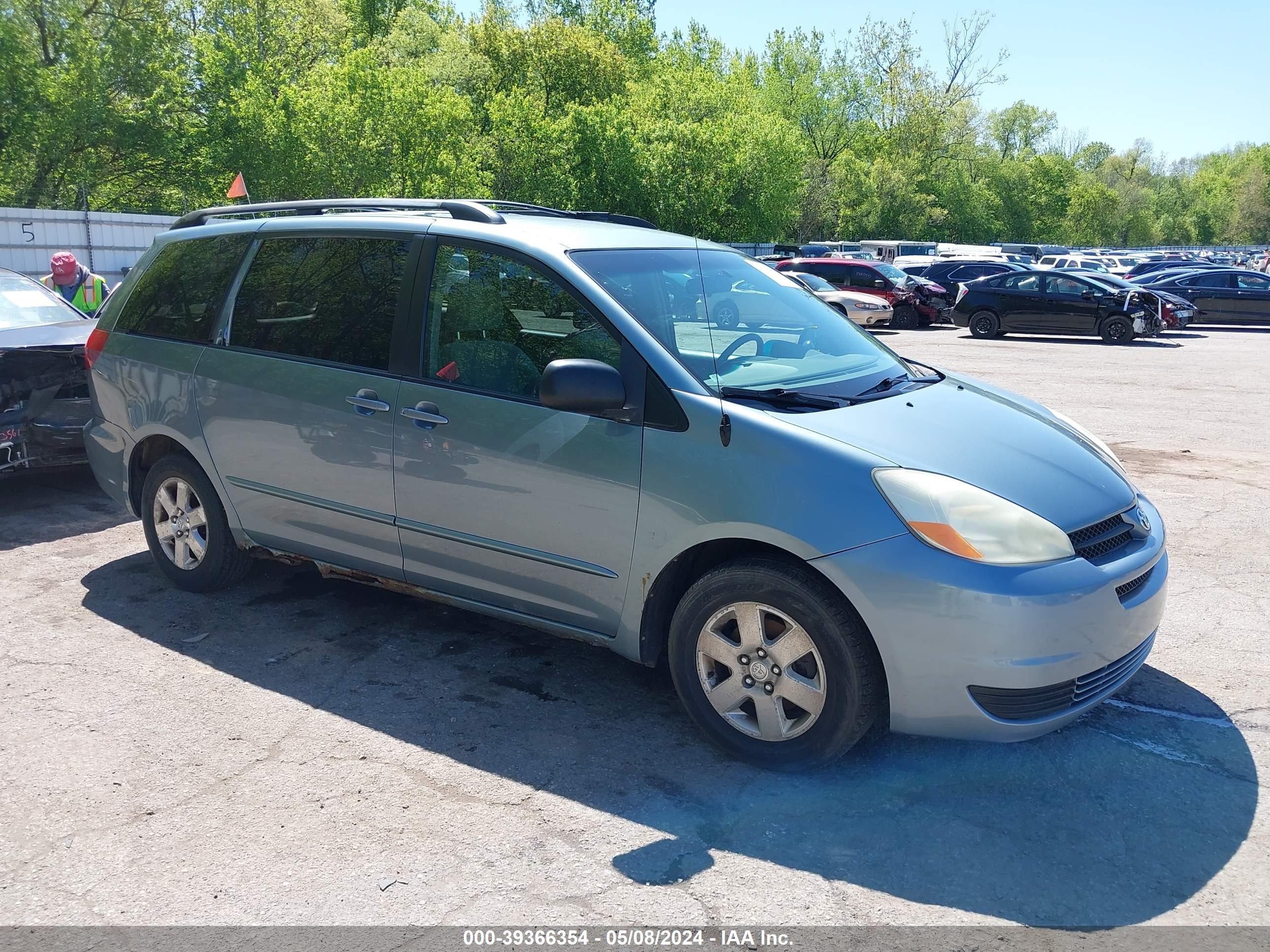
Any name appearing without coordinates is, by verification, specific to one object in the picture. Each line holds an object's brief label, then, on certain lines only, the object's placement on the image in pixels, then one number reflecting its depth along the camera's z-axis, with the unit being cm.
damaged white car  697
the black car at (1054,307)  2338
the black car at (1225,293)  2744
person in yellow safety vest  971
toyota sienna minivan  345
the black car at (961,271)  3008
